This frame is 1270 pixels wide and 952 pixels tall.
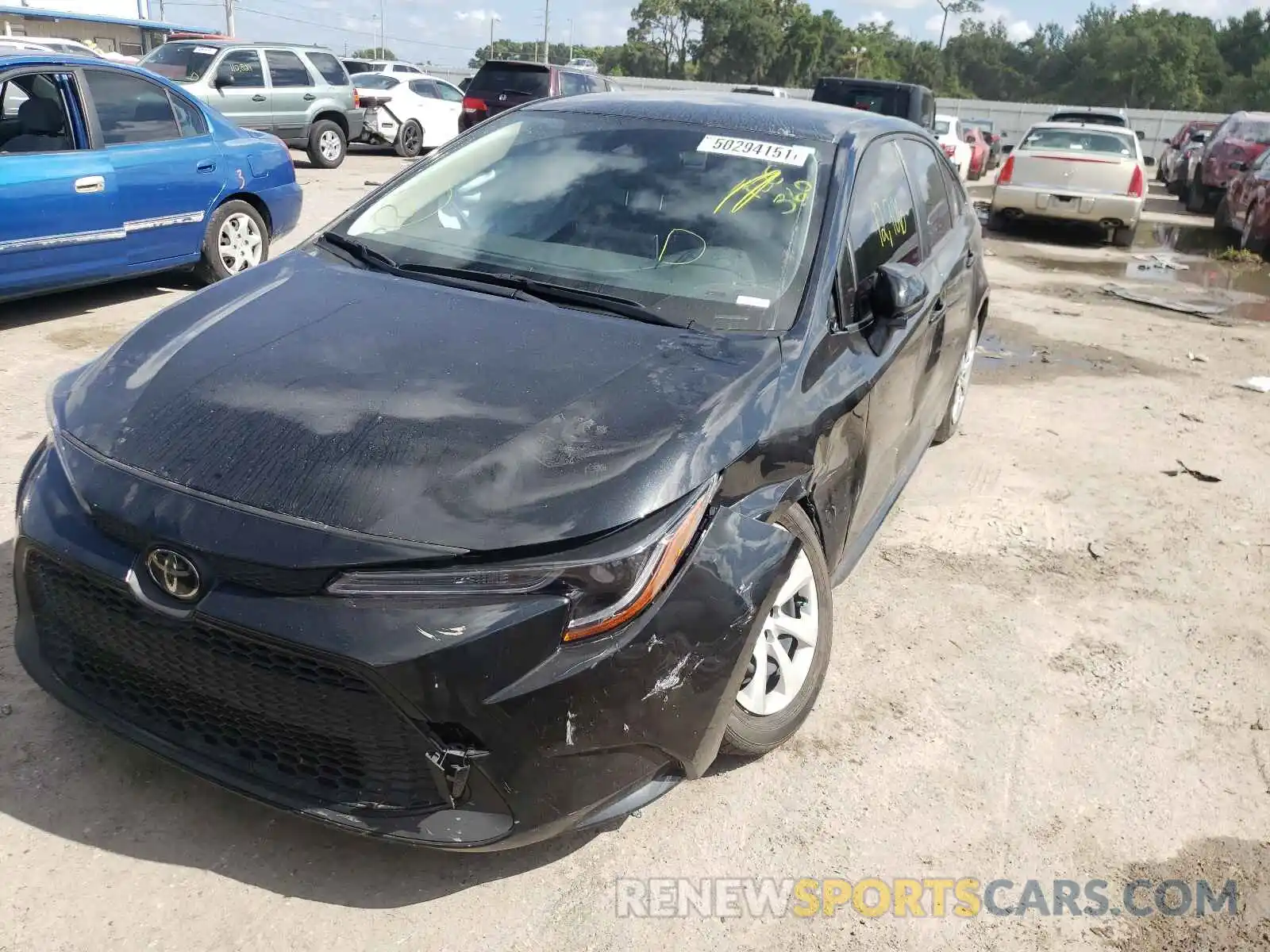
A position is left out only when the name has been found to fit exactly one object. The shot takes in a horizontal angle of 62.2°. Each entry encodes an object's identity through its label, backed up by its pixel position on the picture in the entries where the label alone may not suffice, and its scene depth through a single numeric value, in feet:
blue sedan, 19.53
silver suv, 45.39
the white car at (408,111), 58.95
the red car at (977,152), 76.74
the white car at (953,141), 65.62
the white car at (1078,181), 43.11
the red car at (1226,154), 56.90
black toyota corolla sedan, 6.95
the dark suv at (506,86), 53.98
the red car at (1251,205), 42.57
